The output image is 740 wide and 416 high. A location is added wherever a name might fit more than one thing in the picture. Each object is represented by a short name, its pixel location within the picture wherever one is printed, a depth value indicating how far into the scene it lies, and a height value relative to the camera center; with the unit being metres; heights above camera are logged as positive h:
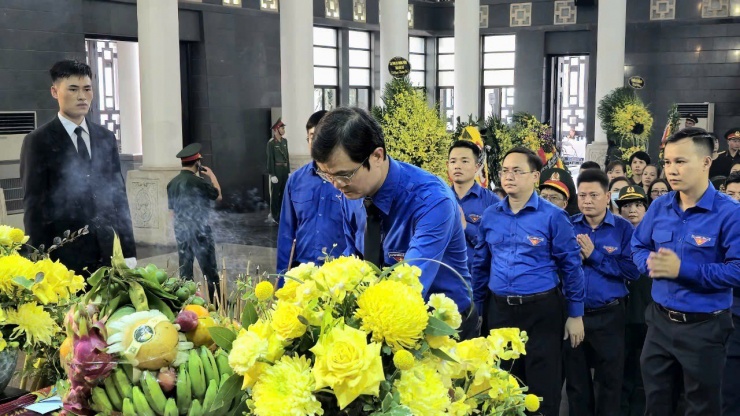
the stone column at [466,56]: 15.23 +0.80
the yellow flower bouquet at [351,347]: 1.46 -0.44
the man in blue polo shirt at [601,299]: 4.94 -1.16
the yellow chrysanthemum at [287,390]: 1.47 -0.51
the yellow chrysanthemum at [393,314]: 1.49 -0.37
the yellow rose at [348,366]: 1.44 -0.45
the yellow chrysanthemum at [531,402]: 1.75 -0.62
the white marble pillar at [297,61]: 13.00 +0.62
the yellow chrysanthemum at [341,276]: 1.55 -0.32
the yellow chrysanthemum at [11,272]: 2.41 -0.48
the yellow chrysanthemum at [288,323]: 1.53 -0.40
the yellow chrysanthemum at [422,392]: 1.54 -0.53
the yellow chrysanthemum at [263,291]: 1.73 -0.39
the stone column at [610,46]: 15.98 +1.01
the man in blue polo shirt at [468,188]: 5.62 -0.59
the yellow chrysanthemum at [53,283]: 2.44 -0.53
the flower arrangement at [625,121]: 13.70 -0.35
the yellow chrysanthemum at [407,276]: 1.60 -0.33
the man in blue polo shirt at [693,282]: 3.97 -0.86
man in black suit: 4.11 -0.41
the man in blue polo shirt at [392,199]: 2.36 -0.31
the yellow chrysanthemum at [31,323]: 2.39 -0.62
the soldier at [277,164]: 13.90 -1.02
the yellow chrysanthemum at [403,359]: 1.49 -0.45
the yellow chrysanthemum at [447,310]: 1.61 -0.40
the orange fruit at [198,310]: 2.11 -0.52
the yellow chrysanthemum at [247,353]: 1.55 -0.46
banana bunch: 1.78 -0.62
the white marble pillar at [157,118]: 11.34 -0.21
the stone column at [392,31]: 15.28 +1.27
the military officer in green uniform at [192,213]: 8.15 -1.08
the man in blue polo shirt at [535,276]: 4.55 -0.95
